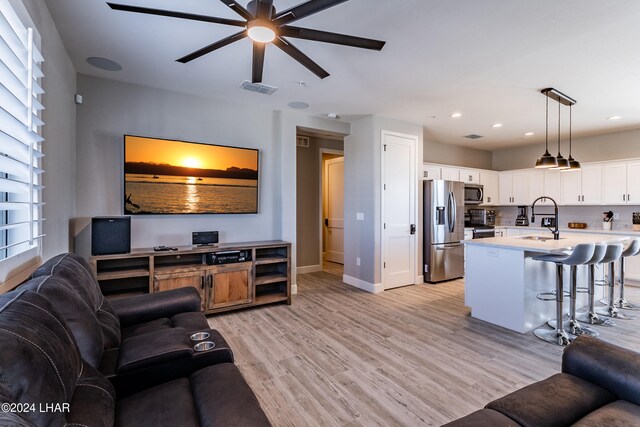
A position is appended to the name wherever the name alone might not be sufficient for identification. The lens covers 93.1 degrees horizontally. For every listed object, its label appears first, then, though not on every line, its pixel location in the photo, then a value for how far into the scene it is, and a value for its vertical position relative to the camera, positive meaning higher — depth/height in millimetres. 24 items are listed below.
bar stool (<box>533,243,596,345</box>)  2674 -536
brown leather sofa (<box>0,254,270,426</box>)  753 -612
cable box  3566 -524
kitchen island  3039 -713
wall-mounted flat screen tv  3471 +446
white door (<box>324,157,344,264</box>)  6846 +73
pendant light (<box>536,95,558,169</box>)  3664 +622
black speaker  3000 -214
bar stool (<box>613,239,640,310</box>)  3385 -750
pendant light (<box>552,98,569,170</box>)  3828 +632
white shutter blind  1375 +425
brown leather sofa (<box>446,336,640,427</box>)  1059 -722
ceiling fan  1719 +1173
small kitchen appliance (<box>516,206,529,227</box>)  6570 -111
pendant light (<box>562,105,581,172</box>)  4039 +643
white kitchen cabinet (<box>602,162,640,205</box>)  5184 +523
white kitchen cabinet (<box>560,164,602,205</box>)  5597 +511
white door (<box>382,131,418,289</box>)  4777 +64
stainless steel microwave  6012 +383
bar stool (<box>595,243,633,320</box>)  3537 -1151
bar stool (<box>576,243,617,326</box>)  3254 -1160
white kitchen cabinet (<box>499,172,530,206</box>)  6590 +557
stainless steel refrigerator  5180 -290
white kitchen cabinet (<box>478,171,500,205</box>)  6738 +597
